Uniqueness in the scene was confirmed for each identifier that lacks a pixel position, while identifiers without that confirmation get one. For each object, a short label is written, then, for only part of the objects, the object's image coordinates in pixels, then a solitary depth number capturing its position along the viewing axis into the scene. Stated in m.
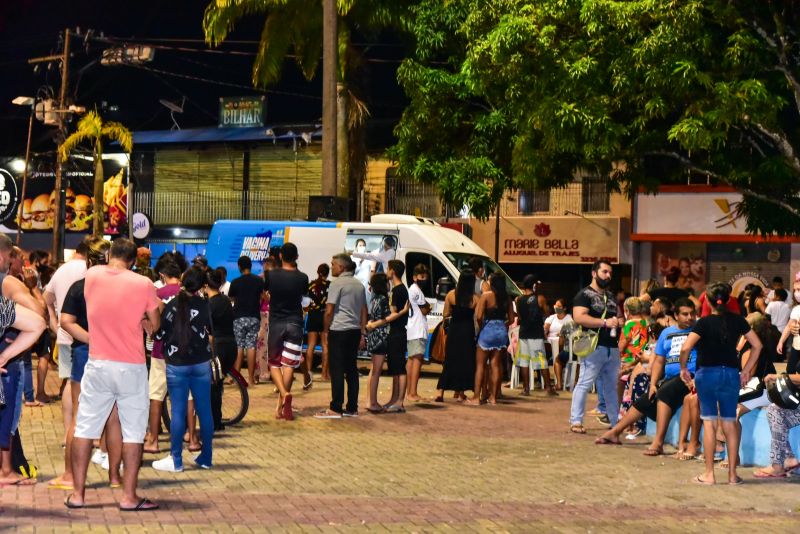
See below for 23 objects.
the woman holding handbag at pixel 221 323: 13.48
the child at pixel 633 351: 13.50
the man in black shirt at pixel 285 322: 14.18
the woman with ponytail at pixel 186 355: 10.39
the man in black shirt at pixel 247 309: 16.14
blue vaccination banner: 21.86
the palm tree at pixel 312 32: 24.19
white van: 20.64
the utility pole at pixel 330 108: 21.70
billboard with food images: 49.03
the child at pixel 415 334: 16.44
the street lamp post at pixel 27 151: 42.94
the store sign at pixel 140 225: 36.88
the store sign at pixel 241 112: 44.39
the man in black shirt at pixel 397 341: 15.12
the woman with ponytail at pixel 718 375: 10.77
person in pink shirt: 8.59
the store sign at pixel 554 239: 32.06
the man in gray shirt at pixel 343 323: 14.52
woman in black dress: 16.42
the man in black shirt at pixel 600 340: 13.27
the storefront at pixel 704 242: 29.48
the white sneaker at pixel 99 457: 10.62
